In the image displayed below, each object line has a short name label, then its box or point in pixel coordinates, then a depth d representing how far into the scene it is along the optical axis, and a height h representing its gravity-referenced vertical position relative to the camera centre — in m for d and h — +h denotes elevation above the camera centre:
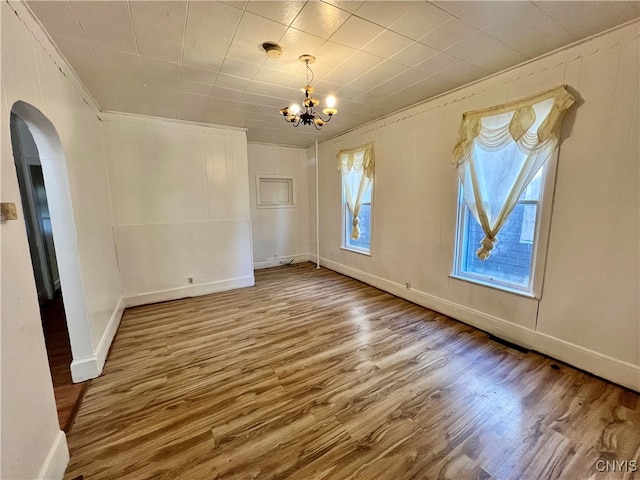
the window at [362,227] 4.55 -0.46
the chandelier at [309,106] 2.30 +0.90
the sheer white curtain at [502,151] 2.29 +0.48
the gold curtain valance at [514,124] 2.23 +0.71
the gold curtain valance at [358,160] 4.21 +0.71
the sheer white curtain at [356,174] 4.25 +0.47
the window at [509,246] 2.52 -0.50
